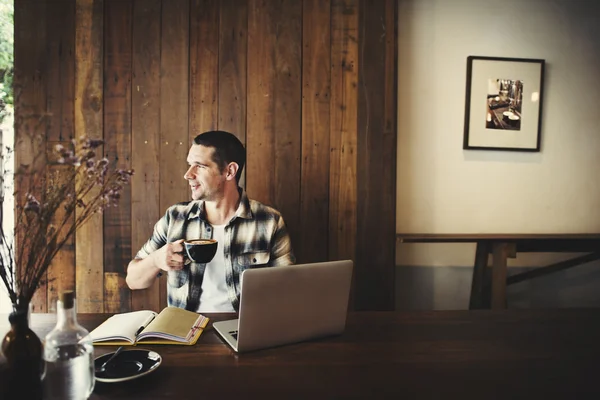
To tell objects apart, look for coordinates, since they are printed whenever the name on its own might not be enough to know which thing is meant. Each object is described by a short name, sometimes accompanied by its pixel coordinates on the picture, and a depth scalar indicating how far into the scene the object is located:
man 1.94
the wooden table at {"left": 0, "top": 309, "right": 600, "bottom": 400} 0.95
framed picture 2.63
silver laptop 1.10
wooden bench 2.41
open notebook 1.19
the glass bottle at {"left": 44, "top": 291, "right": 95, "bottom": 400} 0.84
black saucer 0.96
